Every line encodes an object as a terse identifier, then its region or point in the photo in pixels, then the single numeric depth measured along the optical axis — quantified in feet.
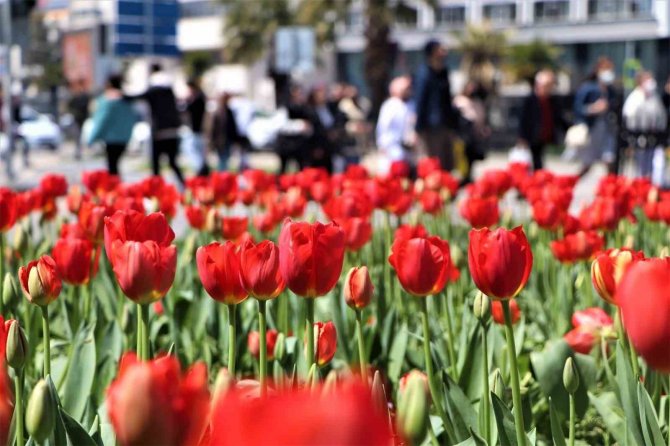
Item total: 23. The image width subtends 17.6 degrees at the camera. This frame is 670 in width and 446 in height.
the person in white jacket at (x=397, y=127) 62.56
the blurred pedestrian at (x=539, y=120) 71.31
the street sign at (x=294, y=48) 122.08
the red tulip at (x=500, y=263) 10.29
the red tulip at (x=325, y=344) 12.08
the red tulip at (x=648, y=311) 6.64
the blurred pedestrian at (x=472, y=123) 66.82
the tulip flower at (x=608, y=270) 11.93
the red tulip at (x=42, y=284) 12.17
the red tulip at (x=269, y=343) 14.75
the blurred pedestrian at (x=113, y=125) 68.09
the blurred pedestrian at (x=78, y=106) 131.93
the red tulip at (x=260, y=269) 10.22
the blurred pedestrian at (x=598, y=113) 76.28
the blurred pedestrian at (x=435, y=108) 57.16
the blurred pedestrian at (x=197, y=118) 82.34
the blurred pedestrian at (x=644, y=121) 64.69
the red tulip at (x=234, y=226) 21.16
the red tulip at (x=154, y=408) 5.35
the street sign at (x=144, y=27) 92.42
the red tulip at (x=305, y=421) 4.05
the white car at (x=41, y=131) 174.23
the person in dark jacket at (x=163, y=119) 72.97
